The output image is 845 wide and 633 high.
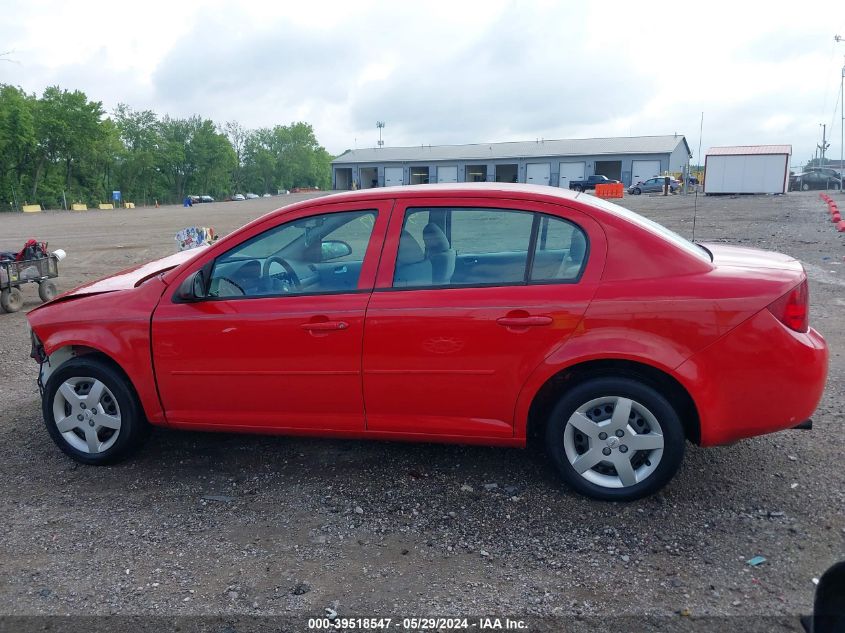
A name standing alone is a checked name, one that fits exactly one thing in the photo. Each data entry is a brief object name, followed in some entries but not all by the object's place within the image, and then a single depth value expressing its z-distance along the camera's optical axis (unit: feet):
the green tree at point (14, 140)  234.38
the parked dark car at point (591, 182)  198.52
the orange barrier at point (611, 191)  168.00
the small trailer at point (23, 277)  32.04
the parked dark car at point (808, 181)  183.11
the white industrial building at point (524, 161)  229.04
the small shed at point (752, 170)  160.25
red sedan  11.64
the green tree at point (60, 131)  254.27
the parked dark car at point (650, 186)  184.22
